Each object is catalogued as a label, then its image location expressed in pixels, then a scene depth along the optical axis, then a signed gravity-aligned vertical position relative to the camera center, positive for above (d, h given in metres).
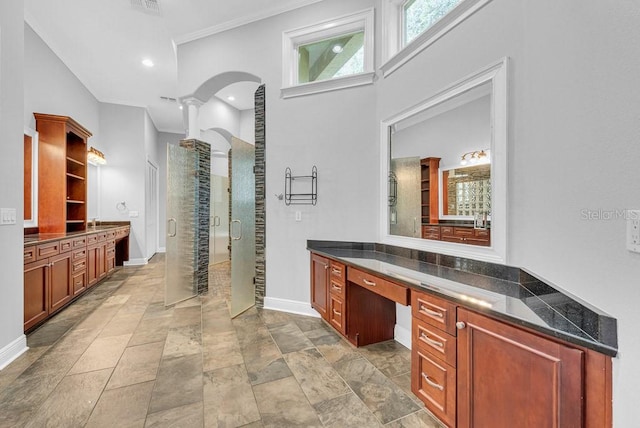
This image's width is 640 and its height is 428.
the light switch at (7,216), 2.11 -0.02
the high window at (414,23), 1.93 +1.55
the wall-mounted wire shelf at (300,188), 3.18 +0.29
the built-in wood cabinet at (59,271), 2.69 -0.68
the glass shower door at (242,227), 3.26 -0.16
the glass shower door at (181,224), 3.57 -0.14
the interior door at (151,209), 6.57 +0.12
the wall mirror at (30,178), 3.53 +0.46
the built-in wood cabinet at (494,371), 0.92 -0.63
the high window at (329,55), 2.93 +1.78
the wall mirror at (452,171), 1.71 +0.31
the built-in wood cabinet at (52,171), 3.78 +0.58
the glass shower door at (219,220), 6.19 -0.15
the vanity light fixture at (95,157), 5.03 +1.04
